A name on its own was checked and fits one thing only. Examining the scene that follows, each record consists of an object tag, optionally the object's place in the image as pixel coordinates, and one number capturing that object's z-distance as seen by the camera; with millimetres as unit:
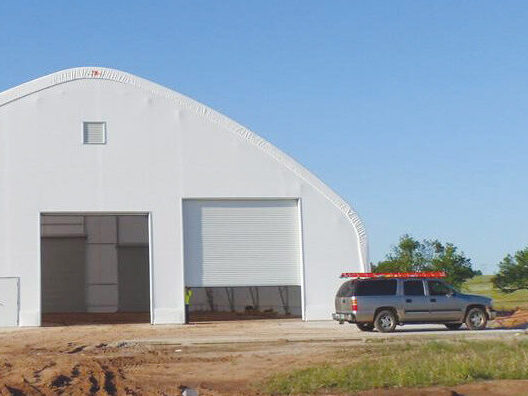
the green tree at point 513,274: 51938
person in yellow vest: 34844
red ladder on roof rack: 28094
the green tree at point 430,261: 48562
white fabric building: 34344
